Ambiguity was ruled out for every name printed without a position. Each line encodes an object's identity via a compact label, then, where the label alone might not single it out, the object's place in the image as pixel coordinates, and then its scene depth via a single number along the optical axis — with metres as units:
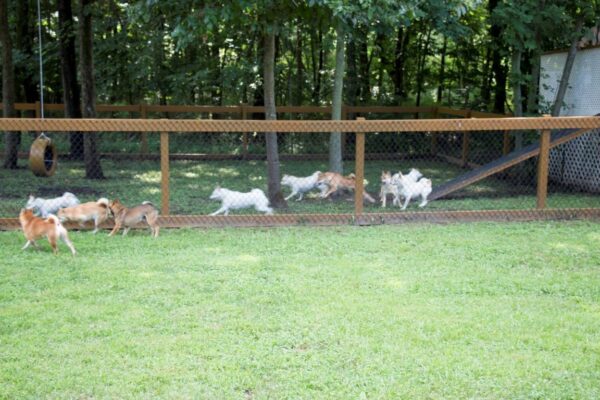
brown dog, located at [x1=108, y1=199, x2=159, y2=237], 8.05
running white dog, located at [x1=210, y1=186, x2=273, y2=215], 9.16
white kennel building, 11.78
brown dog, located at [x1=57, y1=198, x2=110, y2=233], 8.07
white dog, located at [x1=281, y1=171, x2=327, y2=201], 10.48
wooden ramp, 9.96
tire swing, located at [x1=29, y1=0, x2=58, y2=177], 10.67
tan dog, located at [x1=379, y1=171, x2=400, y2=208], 9.99
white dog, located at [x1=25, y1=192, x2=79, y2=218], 8.84
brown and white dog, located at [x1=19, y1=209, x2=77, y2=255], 7.00
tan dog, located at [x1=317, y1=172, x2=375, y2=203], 10.38
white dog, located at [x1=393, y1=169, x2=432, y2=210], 9.91
